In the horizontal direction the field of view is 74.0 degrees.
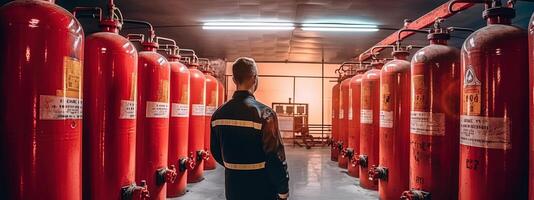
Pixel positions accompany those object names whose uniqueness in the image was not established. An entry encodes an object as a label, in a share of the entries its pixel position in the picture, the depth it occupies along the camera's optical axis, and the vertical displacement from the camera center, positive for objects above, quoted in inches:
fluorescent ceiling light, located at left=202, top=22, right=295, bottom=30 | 235.6 +53.3
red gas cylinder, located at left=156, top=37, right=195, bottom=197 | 156.4 -8.9
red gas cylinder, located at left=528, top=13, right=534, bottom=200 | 63.8 -0.1
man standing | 76.0 -8.9
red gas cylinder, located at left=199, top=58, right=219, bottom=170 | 219.8 +2.2
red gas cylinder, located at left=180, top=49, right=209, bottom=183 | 188.2 -10.0
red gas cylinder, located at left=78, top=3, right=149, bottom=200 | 95.0 -3.7
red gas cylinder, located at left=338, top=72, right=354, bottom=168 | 233.8 -8.2
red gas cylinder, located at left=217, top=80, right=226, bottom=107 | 263.8 +7.2
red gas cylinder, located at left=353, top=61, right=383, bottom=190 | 162.7 -5.6
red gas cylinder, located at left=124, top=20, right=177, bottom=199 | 124.4 -5.5
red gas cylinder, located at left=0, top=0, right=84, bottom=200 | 64.5 +0.5
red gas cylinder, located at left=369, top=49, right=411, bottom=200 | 134.1 -8.5
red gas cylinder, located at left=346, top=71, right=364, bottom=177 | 193.6 -5.5
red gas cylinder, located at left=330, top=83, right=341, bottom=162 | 277.3 -13.4
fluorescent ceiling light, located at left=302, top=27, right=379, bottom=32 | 245.9 +53.1
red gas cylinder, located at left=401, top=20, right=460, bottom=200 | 106.6 -5.5
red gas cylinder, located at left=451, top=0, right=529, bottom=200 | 74.4 -1.8
